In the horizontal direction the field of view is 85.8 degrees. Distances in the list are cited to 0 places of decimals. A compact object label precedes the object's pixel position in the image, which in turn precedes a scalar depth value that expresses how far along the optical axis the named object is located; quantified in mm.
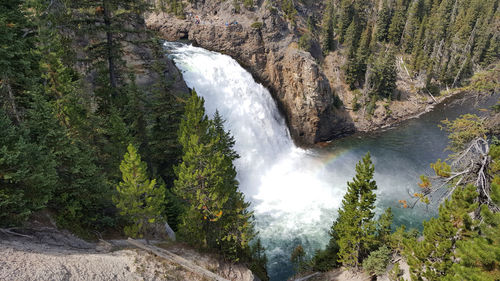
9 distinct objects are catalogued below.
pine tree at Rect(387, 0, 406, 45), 85750
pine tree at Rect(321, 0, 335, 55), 65438
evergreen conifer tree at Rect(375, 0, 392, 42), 85562
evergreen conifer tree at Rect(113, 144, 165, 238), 13859
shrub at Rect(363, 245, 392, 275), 19094
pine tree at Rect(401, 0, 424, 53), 85812
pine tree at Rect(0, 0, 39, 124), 13938
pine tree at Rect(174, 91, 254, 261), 16688
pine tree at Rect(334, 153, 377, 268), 18688
